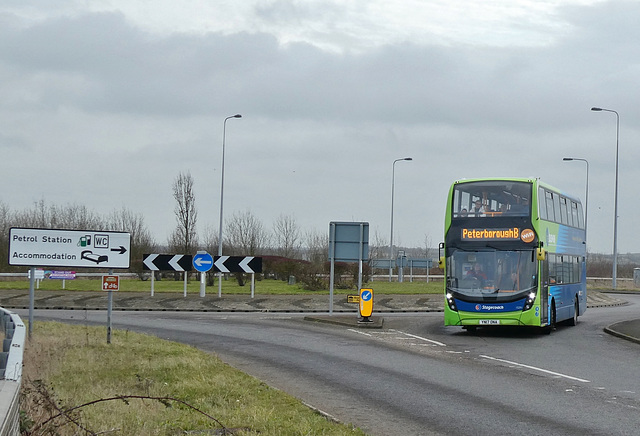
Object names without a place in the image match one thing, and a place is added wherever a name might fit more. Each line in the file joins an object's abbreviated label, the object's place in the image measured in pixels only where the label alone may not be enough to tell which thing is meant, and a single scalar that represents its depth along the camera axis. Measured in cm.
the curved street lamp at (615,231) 5613
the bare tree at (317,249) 6592
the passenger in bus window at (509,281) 2206
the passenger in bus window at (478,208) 2234
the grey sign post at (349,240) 2814
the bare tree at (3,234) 5782
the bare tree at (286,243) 8025
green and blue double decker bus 2200
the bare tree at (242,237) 7188
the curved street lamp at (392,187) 5855
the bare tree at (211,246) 5148
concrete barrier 550
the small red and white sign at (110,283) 1734
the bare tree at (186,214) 5200
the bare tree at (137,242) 5531
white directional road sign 1784
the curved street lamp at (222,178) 3988
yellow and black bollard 2512
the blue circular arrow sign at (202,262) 3428
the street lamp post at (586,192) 5771
